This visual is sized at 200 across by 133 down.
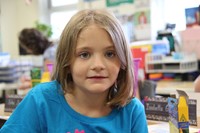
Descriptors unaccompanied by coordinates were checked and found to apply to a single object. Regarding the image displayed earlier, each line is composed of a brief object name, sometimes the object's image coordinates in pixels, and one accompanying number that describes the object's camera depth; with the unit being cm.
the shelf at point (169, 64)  281
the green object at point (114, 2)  344
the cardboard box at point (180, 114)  86
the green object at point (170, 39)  313
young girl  86
